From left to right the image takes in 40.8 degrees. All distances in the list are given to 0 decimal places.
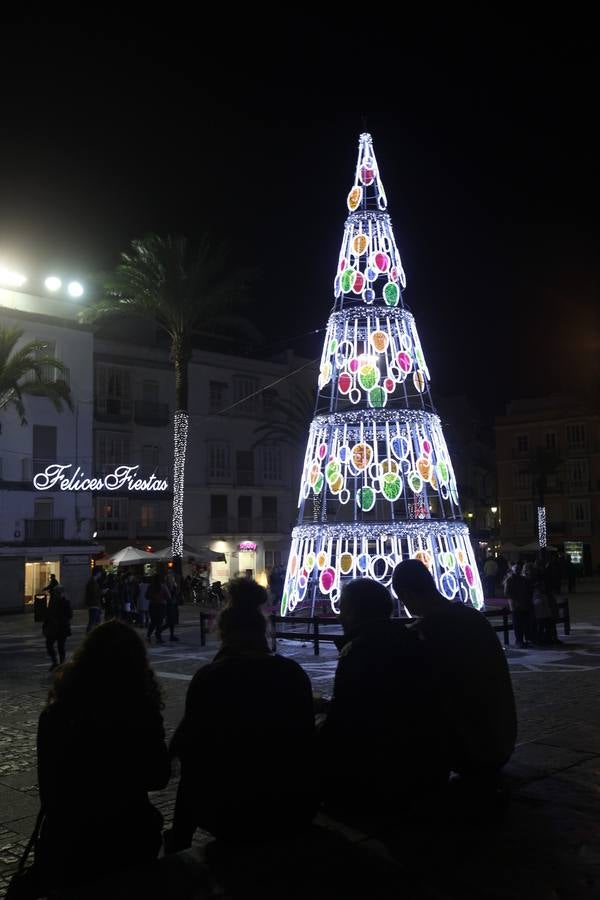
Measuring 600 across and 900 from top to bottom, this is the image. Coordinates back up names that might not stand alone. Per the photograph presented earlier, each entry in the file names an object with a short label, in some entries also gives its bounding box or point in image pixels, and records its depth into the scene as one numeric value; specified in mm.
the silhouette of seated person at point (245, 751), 3484
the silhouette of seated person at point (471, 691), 4438
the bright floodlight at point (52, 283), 36125
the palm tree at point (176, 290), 30016
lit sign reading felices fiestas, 34594
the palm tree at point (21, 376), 30719
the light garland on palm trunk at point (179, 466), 29864
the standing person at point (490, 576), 27094
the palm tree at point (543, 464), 57844
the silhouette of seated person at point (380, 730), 3848
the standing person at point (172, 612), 18578
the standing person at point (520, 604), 15312
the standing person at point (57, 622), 14594
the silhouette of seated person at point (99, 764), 3281
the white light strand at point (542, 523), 45344
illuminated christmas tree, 15992
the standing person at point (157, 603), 18438
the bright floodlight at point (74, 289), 36731
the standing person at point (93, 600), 18359
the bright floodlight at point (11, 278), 34688
